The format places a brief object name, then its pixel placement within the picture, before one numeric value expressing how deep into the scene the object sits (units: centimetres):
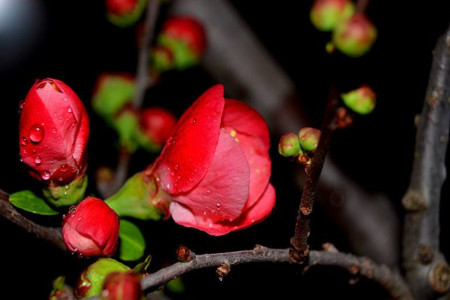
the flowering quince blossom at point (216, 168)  28
